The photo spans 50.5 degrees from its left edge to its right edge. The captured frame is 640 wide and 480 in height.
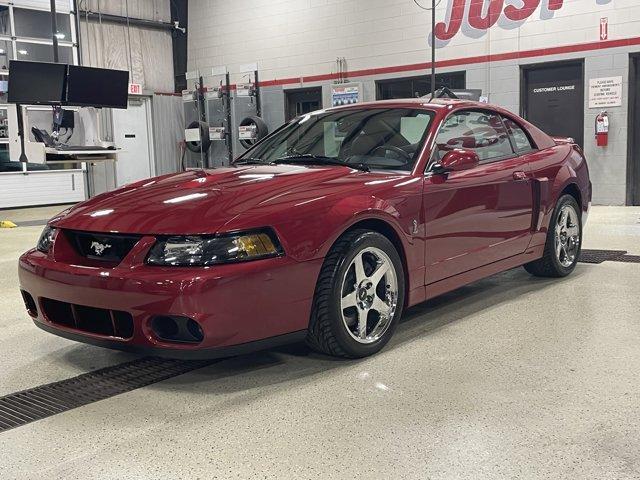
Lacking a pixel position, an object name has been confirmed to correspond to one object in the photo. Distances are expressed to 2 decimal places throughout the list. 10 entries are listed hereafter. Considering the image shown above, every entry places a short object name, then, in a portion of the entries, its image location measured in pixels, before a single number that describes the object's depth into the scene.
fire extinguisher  9.24
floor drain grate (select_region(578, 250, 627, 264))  5.14
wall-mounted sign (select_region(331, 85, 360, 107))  11.87
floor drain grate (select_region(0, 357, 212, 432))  2.47
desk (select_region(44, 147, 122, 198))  6.94
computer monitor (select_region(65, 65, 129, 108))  7.01
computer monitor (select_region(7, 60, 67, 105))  6.62
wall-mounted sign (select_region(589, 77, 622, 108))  9.24
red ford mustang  2.48
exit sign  13.95
